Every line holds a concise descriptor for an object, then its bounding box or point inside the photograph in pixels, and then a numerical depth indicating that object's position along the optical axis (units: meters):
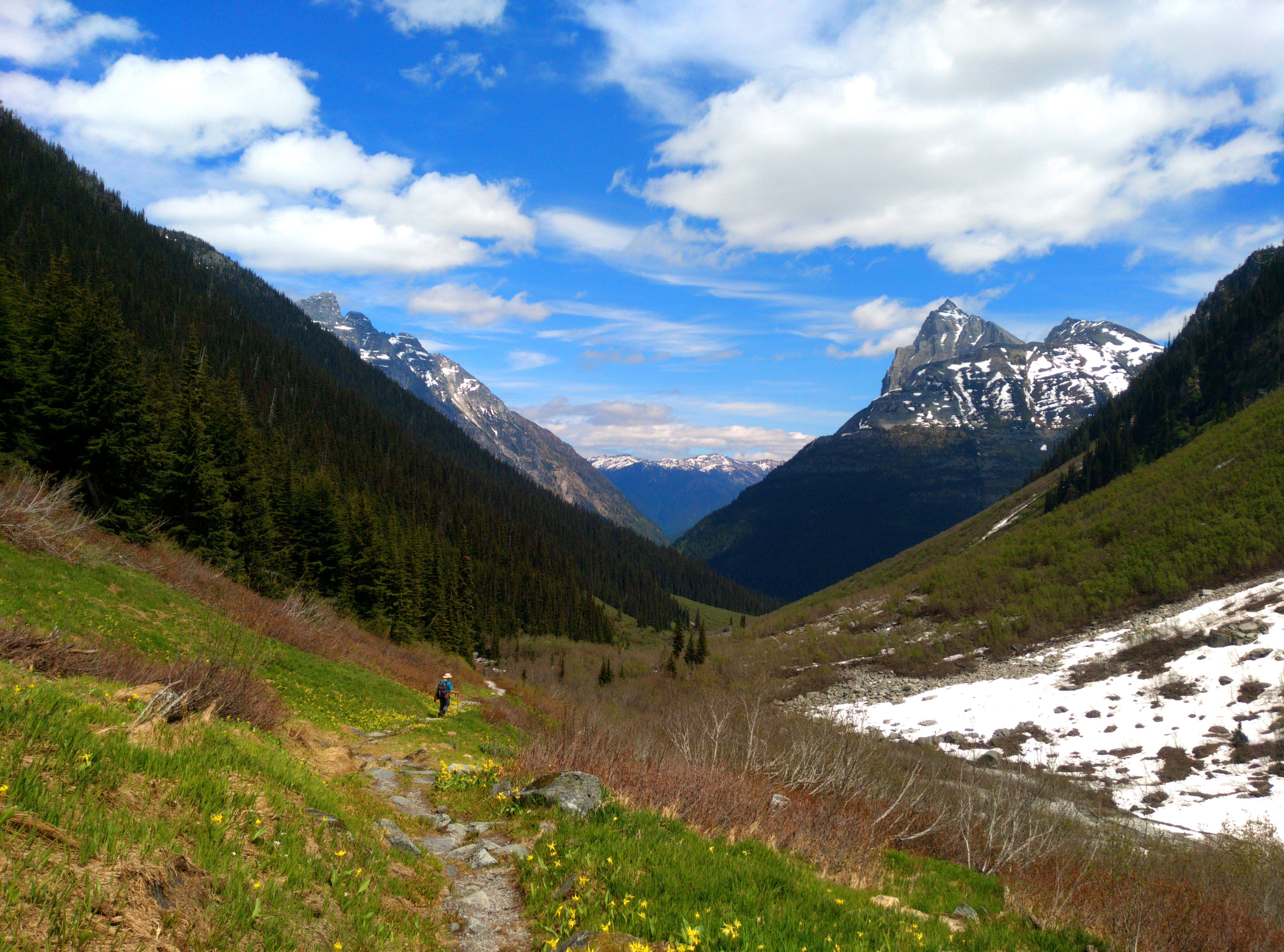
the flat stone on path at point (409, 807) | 9.98
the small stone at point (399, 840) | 7.65
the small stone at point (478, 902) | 6.94
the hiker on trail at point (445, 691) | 22.25
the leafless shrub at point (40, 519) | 19.38
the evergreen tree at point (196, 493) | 34.22
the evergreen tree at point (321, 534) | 46.19
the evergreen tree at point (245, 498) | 38.03
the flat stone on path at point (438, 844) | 8.44
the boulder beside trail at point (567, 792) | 9.27
